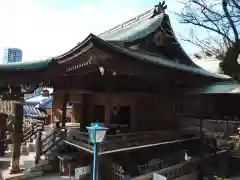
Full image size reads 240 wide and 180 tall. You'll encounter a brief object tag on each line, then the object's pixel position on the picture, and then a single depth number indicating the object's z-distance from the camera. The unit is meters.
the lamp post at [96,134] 4.47
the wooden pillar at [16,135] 7.05
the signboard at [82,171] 6.01
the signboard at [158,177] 6.45
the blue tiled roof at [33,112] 17.65
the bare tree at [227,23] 10.52
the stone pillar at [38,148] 7.66
